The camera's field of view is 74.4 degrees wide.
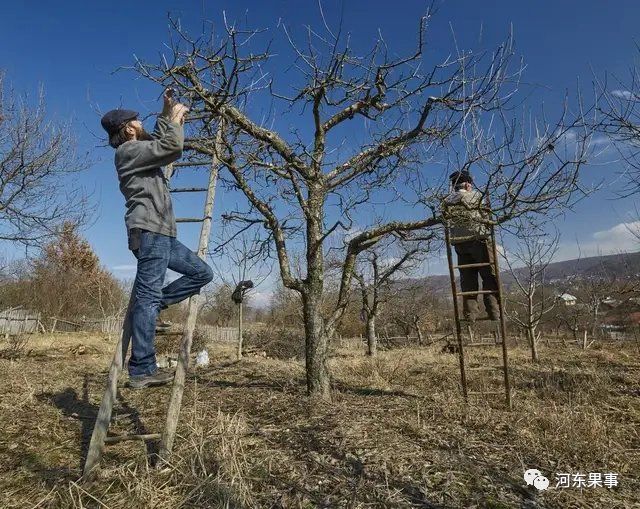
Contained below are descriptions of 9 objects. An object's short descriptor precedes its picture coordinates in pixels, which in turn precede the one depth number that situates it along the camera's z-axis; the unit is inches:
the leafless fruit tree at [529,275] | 514.6
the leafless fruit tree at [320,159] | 187.6
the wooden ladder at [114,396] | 98.4
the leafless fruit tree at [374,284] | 702.5
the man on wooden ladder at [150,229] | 111.3
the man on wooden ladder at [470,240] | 197.9
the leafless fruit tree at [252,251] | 263.2
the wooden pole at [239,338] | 443.1
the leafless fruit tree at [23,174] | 496.7
